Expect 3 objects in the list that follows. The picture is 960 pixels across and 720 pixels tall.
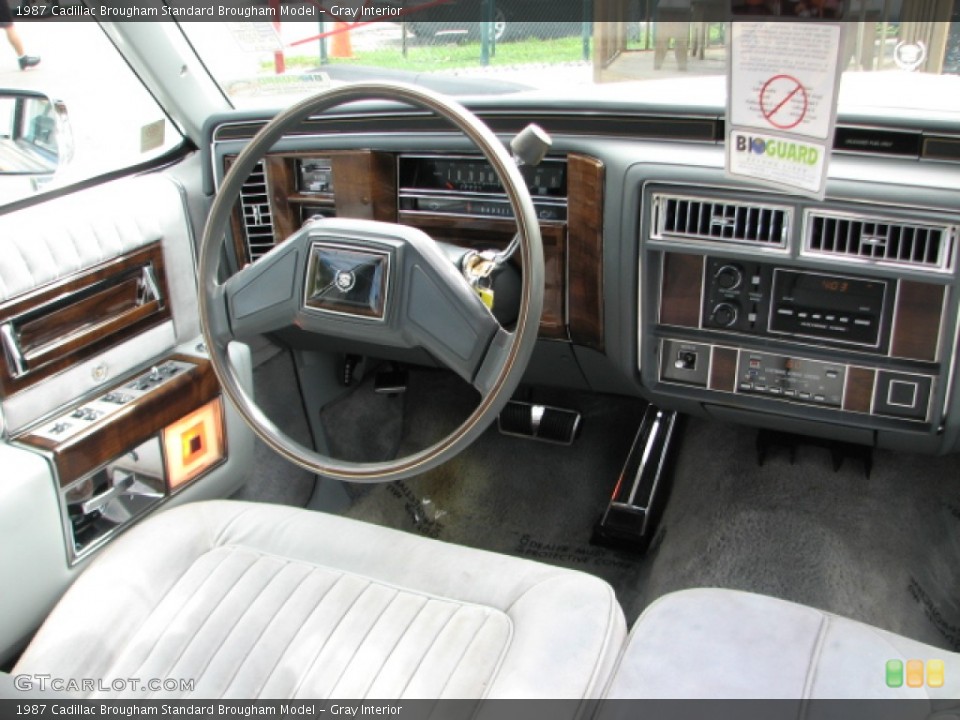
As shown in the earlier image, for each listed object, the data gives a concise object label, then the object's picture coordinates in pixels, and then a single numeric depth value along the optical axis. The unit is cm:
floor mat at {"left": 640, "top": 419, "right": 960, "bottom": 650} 207
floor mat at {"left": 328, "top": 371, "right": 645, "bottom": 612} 254
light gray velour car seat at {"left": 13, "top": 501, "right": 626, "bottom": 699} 134
